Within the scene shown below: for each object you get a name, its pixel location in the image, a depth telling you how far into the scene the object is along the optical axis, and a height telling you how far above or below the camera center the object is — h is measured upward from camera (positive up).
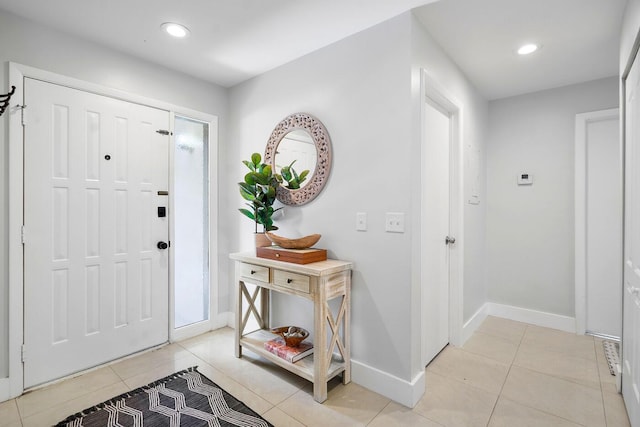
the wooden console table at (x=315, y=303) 1.99 -0.61
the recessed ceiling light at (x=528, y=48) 2.37 +1.27
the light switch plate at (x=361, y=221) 2.18 -0.05
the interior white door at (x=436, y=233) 2.43 -0.15
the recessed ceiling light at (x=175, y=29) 2.17 +1.31
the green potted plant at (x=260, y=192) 2.56 +0.19
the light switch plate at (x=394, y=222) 2.01 -0.05
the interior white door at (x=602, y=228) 2.96 -0.13
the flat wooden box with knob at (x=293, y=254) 2.14 -0.28
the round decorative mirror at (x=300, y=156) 2.40 +0.48
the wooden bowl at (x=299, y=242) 2.28 -0.20
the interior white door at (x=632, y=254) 1.60 -0.22
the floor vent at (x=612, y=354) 2.39 -1.16
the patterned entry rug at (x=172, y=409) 1.79 -1.18
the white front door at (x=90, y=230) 2.12 -0.11
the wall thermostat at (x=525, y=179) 3.36 +0.38
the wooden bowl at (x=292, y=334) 2.32 -0.91
